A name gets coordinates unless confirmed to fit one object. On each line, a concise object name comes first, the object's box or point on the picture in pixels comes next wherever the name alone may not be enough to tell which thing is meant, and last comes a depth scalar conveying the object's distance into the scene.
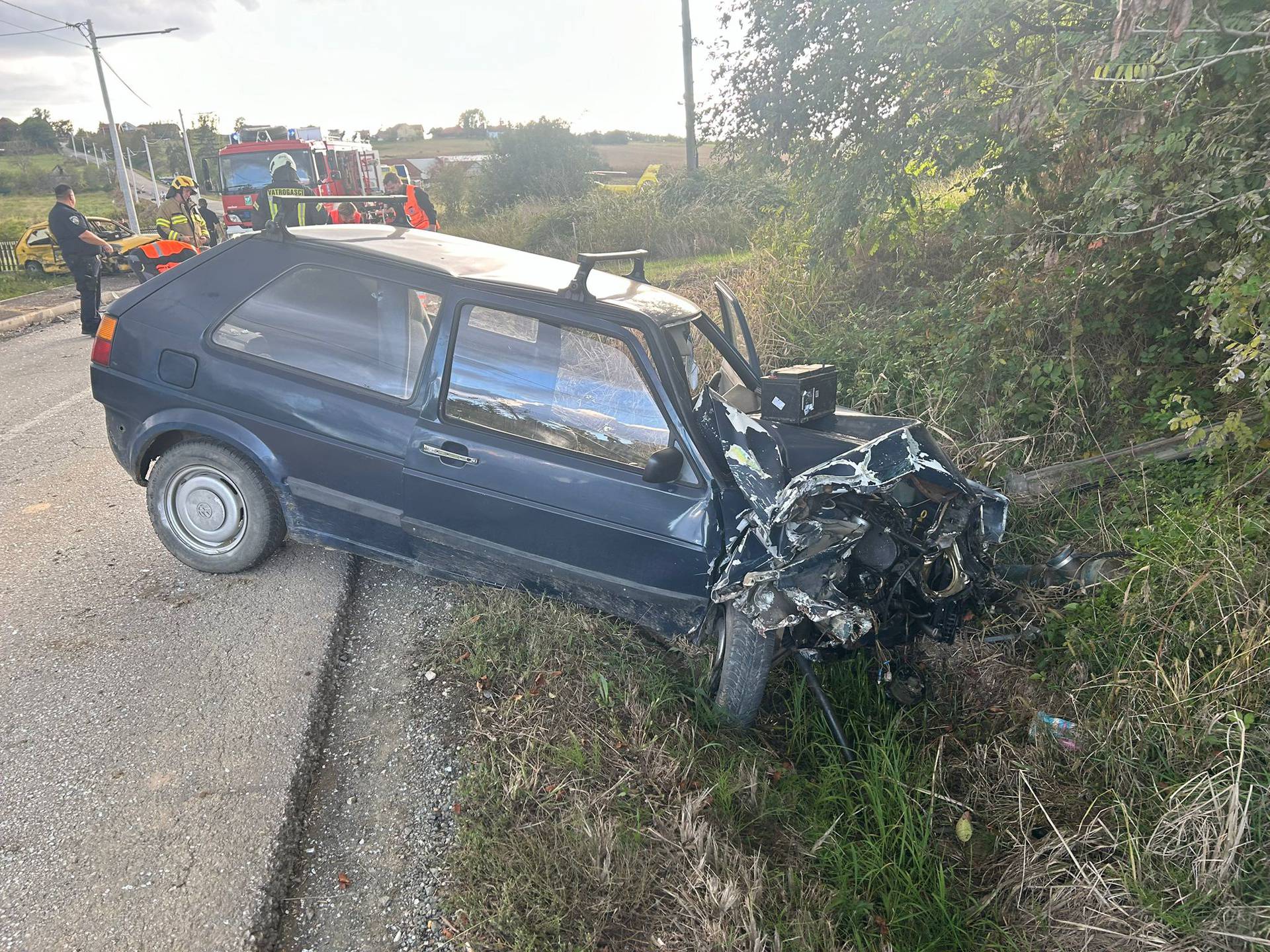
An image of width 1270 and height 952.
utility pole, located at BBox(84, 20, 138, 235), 21.22
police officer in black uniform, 9.35
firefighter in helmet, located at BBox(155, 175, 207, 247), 14.36
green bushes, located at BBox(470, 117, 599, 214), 22.42
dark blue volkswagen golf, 3.09
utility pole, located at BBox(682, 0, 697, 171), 18.59
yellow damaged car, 15.70
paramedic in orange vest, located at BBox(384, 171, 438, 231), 15.07
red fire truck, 16.38
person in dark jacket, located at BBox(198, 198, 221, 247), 16.05
